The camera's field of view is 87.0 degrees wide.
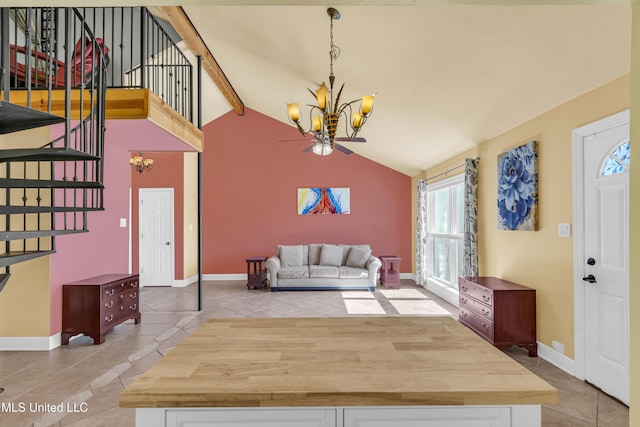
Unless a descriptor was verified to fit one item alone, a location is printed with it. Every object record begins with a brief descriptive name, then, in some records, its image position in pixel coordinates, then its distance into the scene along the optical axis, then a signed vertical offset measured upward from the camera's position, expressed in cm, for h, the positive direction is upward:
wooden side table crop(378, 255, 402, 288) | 666 -105
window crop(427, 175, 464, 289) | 548 -21
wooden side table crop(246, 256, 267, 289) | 664 -111
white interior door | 693 -34
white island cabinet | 84 -43
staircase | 200 +43
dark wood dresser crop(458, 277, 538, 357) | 331 -97
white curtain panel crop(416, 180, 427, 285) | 670 -22
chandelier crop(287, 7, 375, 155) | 308 +101
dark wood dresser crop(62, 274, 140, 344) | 362 -97
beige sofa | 642 -101
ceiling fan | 363 +82
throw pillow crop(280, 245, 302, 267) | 684 -75
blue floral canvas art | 337 +32
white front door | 248 -32
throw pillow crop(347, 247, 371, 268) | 675 -77
